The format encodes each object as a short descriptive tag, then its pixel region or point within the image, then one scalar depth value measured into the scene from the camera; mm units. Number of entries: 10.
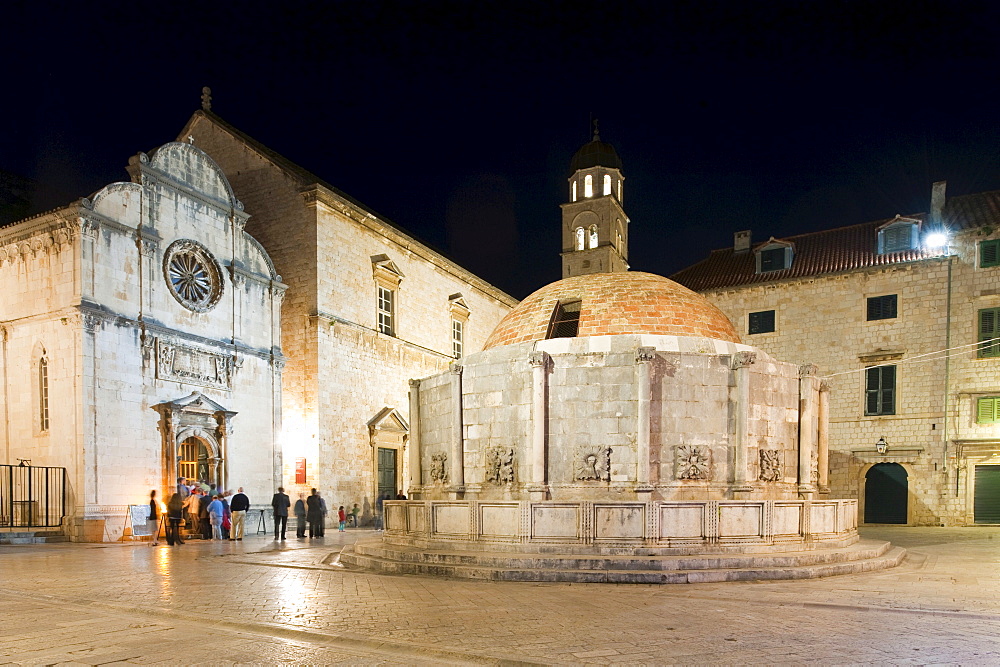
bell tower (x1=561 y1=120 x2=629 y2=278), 43438
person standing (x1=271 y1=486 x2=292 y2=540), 18625
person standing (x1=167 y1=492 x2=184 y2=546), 17562
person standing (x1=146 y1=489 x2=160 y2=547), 18469
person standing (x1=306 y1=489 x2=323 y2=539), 19516
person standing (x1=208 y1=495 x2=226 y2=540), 19172
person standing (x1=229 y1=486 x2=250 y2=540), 18812
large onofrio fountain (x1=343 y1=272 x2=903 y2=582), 11086
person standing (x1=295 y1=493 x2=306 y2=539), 20442
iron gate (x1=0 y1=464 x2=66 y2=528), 17312
